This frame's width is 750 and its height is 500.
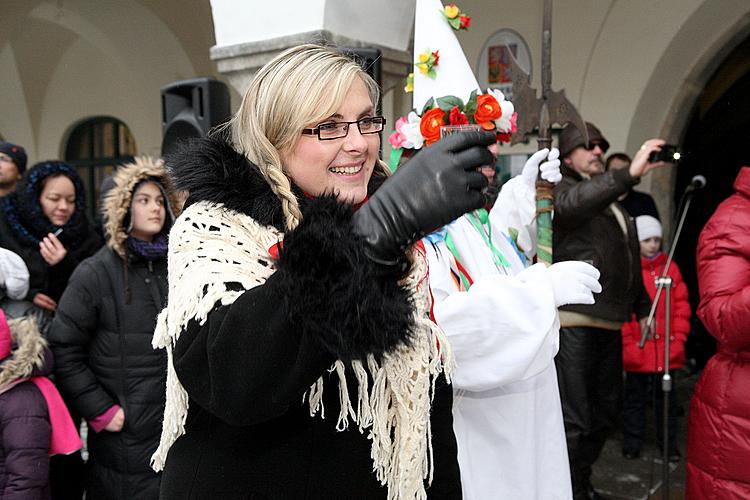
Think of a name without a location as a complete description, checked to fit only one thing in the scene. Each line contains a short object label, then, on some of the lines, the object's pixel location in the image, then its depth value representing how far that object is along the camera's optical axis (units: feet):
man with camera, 11.68
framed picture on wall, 21.02
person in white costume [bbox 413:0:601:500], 6.21
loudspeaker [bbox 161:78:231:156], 10.77
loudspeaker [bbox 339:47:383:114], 6.40
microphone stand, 10.82
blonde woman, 3.55
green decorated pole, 9.50
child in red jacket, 15.53
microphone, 11.73
